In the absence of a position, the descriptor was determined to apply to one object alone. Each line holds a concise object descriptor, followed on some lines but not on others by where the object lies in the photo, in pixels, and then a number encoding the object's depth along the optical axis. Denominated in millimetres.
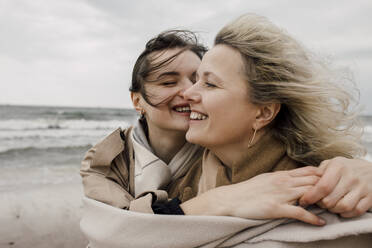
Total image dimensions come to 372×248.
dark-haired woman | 707
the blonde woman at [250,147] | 494
